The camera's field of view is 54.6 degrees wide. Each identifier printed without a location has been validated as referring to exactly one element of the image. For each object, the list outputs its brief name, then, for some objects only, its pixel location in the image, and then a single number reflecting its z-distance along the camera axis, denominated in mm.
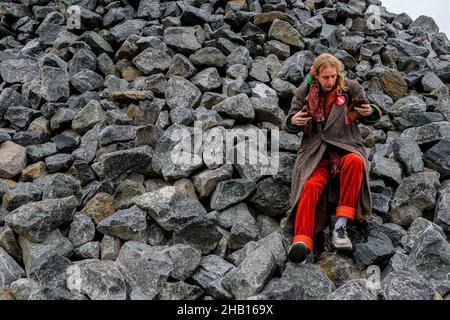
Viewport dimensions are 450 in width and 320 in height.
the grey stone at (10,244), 5246
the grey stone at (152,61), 7895
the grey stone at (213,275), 4684
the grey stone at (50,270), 4566
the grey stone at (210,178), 5828
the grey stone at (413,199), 5637
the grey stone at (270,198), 5672
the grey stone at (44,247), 5043
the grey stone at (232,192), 5672
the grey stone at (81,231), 5305
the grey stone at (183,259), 4844
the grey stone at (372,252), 4785
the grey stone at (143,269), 4633
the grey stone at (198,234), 5191
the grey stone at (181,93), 7129
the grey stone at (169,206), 5305
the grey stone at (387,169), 5961
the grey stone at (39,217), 5102
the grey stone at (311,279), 4395
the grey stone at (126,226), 5219
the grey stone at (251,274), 4535
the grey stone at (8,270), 4777
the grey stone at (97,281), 4375
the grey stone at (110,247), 5129
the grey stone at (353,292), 4075
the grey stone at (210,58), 7855
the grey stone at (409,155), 6152
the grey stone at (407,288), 4199
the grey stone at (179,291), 4609
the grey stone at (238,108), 6691
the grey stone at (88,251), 5133
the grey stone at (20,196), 5840
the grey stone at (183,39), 8078
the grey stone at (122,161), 6039
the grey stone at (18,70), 8086
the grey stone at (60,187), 5863
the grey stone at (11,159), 6418
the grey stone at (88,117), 6998
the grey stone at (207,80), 7422
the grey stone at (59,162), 6453
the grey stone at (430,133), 6500
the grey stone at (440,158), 6141
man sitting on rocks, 4887
